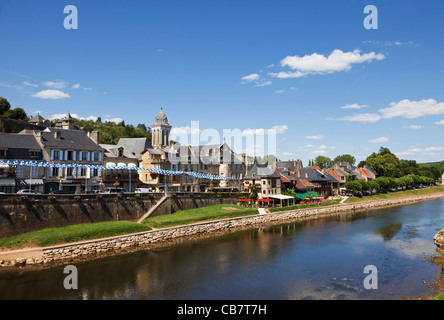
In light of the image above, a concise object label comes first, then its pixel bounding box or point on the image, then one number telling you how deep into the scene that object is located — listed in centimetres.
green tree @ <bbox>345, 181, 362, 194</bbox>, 8725
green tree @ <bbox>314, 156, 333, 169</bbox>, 15312
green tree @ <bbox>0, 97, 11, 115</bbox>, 9419
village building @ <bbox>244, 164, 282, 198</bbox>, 6944
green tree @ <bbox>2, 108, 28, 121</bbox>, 9472
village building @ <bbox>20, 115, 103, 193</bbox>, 4750
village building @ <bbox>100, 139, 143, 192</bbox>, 5562
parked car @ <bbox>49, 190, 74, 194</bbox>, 4062
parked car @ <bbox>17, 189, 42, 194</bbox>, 3762
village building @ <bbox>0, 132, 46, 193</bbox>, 4122
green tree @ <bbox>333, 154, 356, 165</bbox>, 15338
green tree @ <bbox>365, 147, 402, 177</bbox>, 12038
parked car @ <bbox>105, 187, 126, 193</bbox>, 4806
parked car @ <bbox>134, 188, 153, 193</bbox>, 5305
